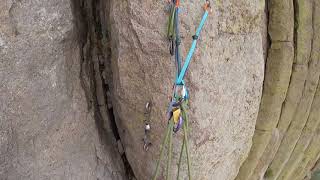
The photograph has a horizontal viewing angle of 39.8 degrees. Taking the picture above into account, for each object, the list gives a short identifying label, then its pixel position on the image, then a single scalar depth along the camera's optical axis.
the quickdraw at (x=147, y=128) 1.02
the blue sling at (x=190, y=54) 0.94
